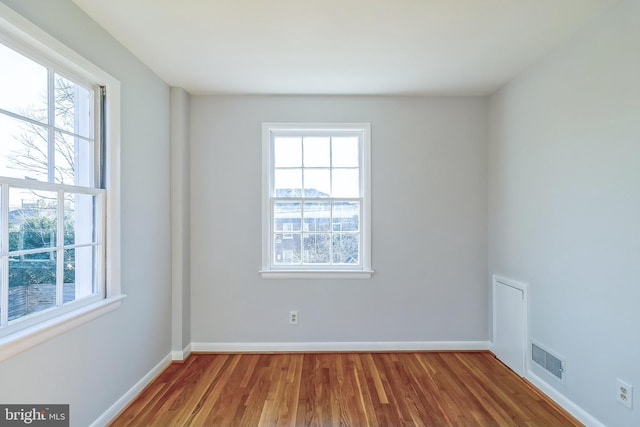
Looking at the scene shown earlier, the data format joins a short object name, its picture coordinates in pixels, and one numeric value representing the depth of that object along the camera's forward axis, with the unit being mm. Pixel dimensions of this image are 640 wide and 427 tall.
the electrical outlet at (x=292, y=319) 3152
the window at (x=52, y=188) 1484
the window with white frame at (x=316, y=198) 3209
